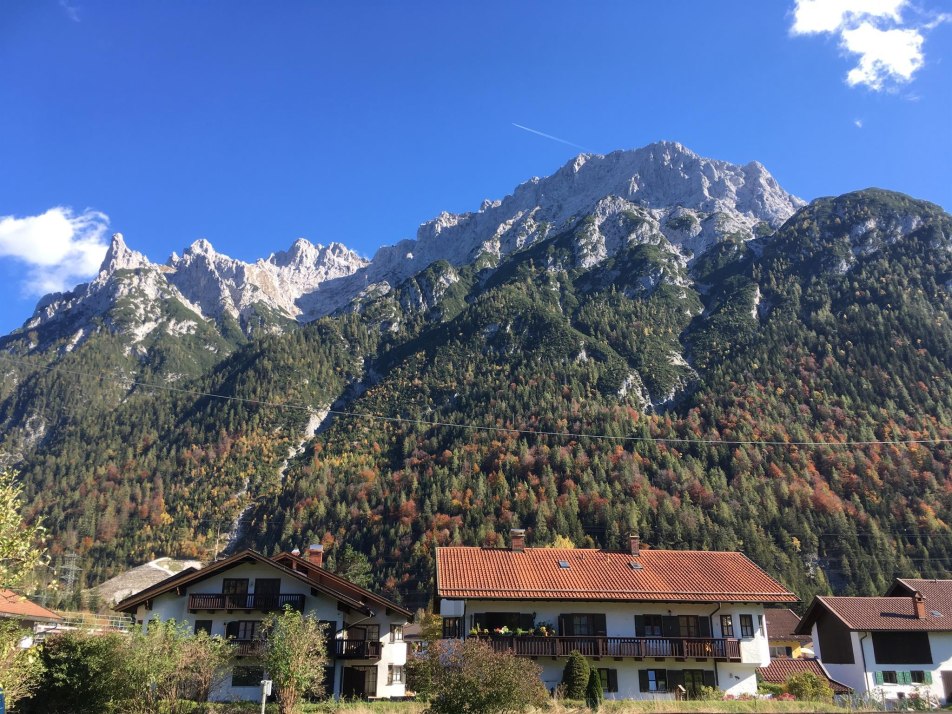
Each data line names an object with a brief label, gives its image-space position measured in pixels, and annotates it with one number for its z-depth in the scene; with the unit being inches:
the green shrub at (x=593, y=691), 1195.9
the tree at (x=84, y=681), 1022.4
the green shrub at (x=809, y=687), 1325.0
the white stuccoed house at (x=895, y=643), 1672.7
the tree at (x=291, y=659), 1059.3
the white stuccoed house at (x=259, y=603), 1421.0
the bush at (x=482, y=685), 939.3
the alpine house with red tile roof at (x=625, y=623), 1428.4
